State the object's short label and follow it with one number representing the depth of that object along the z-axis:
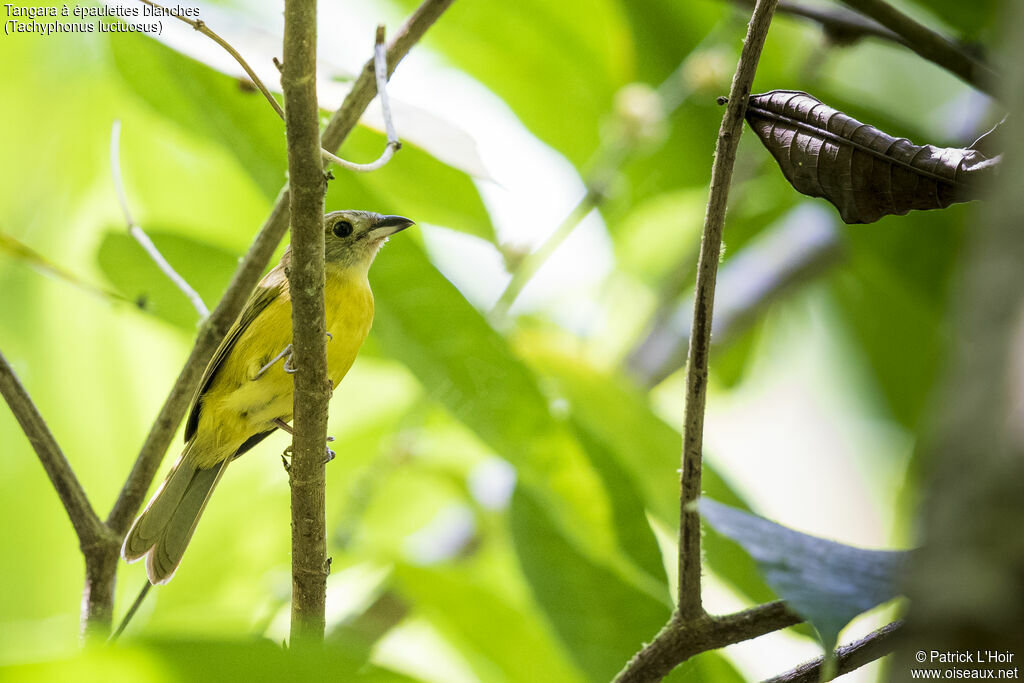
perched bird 5.99
